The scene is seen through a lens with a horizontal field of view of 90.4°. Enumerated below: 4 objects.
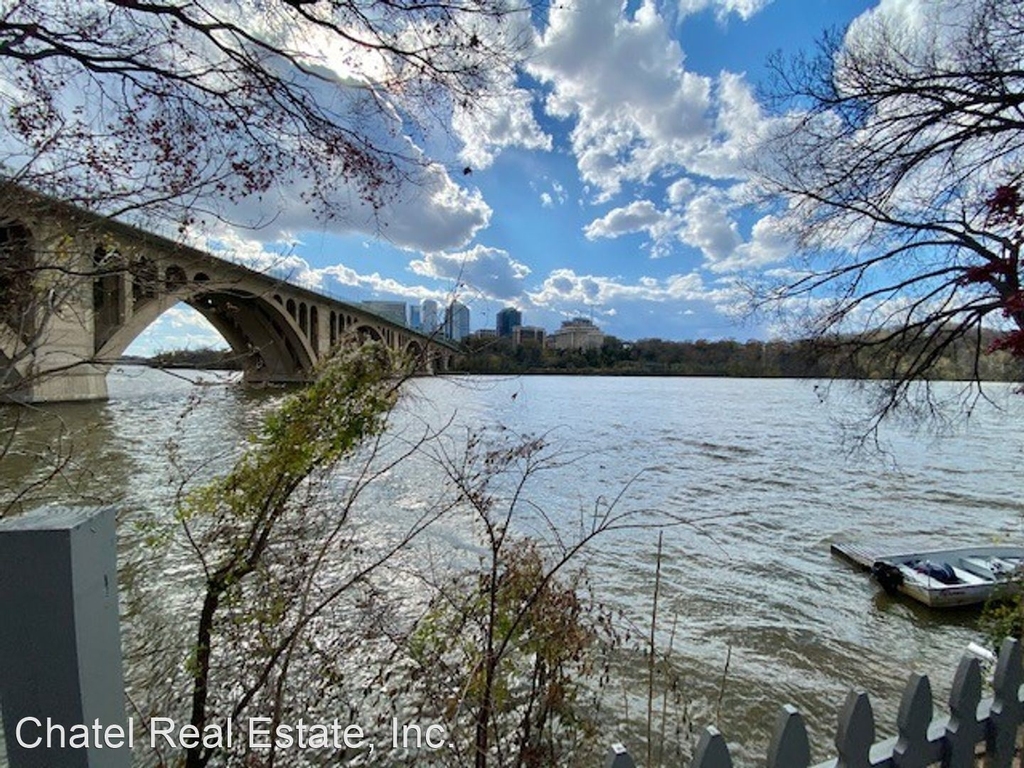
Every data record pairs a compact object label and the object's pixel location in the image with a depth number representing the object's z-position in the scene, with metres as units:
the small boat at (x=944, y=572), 7.36
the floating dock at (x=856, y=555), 8.52
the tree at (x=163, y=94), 2.50
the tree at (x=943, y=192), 3.51
